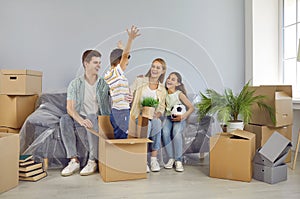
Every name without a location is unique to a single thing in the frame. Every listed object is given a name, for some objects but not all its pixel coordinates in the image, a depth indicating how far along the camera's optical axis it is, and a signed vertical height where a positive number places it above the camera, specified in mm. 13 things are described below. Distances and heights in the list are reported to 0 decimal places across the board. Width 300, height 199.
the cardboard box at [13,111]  2646 -96
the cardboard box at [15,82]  2672 +157
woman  2238 +55
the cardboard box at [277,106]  2523 -25
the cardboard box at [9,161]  1908 -394
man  2348 -50
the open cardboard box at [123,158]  2105 -400
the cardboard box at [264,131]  2545 -243
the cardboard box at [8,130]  2662 -261
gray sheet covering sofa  2379 -285
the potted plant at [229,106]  2293 -28
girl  2469 -174
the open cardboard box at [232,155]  2137 -375
